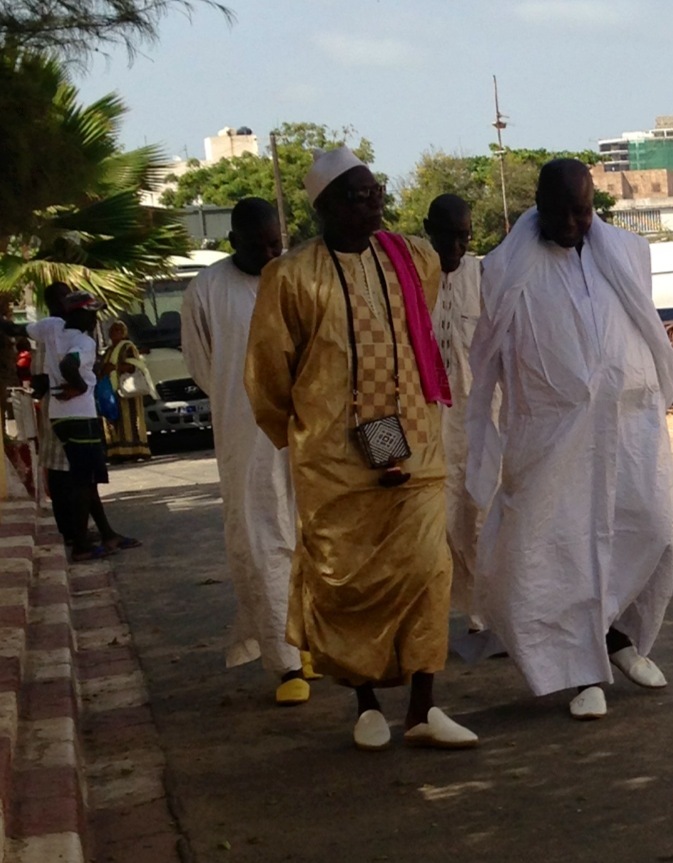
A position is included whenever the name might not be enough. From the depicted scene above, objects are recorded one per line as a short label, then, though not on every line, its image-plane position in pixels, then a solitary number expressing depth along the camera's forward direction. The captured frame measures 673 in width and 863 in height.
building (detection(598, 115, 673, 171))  171.12
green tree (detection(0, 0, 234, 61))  6.87
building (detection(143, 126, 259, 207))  123.25
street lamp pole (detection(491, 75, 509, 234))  74.28
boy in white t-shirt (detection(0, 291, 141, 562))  10.91
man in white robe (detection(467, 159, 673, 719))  5.97
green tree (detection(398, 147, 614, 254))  80.19
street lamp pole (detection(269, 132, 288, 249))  54.16
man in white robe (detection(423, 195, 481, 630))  7.23
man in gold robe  5.51
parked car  22.75
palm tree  17.95
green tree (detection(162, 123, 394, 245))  66.81
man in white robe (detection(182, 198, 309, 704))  6.61
